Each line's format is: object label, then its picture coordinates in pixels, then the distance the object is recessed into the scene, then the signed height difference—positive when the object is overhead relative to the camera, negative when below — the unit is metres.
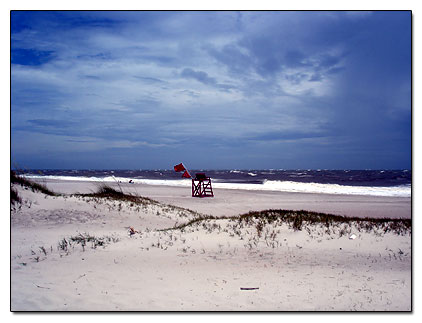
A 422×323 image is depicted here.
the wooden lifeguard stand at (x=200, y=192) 25.97 -2.06
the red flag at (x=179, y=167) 23.85 -0.05
